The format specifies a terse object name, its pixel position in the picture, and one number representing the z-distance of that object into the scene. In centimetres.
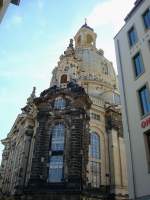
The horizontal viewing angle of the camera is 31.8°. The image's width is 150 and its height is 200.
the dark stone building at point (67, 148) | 3345
